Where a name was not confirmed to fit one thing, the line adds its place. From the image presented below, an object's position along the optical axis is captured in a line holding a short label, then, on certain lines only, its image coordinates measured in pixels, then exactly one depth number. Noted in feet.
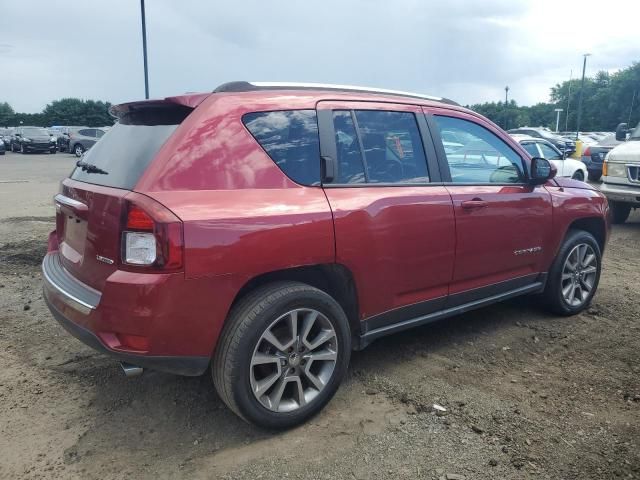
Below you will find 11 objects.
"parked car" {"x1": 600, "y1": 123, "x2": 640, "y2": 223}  28.07
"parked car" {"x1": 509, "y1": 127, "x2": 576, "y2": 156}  70.84
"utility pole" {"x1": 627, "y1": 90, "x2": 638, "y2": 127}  213.87
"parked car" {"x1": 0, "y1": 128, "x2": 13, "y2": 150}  124.98
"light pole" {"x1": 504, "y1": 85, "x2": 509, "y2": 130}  205.48
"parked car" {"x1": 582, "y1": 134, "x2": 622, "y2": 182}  50.29
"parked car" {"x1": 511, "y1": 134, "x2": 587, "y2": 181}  42.04
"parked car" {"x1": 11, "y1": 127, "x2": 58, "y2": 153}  114.32
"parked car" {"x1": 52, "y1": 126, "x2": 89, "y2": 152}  118.73
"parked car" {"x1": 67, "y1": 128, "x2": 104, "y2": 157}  105.40
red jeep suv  8.63
